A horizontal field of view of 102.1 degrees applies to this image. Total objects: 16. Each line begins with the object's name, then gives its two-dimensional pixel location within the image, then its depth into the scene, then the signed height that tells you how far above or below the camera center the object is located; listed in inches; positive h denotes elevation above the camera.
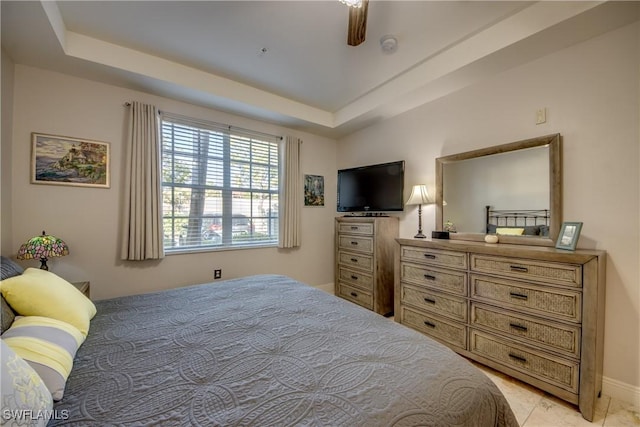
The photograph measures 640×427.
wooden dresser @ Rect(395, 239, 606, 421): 62.8 -27.3
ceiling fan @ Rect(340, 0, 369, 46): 56.7 +45.4
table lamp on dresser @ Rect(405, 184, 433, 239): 112.7 +7.7
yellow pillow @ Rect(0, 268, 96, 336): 44.1 -15.6
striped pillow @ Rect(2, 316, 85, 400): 31.9 -18.9
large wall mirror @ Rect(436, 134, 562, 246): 80.5 +8.5
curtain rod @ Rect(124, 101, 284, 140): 110.9 +43.5
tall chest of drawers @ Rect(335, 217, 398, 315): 125.0 -23.5
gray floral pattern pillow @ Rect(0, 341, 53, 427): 23.3 -17.9
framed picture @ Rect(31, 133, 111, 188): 90.2 +18.5
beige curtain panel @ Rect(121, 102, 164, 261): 102.5 +9.5
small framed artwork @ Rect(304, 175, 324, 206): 156.9 +14.6
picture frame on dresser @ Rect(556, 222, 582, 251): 70.2 -5.4
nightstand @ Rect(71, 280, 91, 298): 82.6 -24.3
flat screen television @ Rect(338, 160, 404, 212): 126.4 +14.1
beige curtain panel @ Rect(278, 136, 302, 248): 144.9 +10.9
